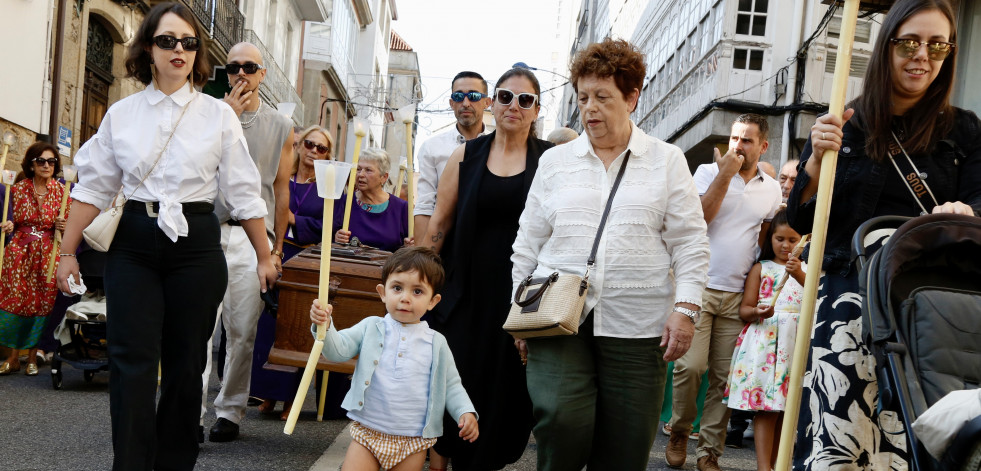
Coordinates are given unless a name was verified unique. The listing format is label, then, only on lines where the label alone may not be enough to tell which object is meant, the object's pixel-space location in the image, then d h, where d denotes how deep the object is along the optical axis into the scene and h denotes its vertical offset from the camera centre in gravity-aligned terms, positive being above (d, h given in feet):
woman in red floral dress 31.24 -1.73
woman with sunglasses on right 11.53 +1.06
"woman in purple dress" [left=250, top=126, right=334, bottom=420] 24.30 -0.35
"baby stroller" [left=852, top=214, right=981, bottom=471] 10.11 -0.46
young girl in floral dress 20.99 -1.93
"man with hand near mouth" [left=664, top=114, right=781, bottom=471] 22.49 -0.41
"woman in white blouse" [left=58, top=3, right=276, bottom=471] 14.25 -0.32
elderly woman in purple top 25.81 +0.20
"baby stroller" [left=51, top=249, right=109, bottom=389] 28.09 -3.93
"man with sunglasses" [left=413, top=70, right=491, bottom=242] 21.11 +2.26
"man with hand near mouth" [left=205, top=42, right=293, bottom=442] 20.40 -0.51
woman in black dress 16.53 -0.95
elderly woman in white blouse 13.08 -0.59
